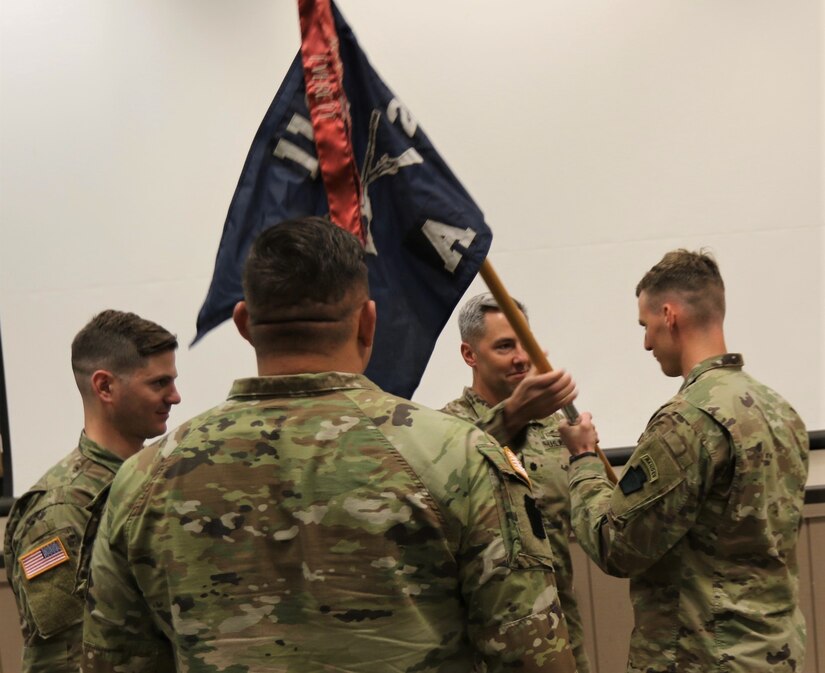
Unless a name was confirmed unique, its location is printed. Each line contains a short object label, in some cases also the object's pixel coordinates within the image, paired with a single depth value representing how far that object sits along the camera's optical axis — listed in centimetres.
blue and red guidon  189
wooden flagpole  185
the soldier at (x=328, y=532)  118
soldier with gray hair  255
